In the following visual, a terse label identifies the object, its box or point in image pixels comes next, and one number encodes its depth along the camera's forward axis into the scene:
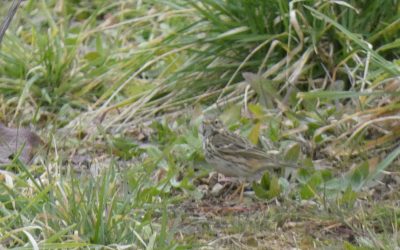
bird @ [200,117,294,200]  10.60
